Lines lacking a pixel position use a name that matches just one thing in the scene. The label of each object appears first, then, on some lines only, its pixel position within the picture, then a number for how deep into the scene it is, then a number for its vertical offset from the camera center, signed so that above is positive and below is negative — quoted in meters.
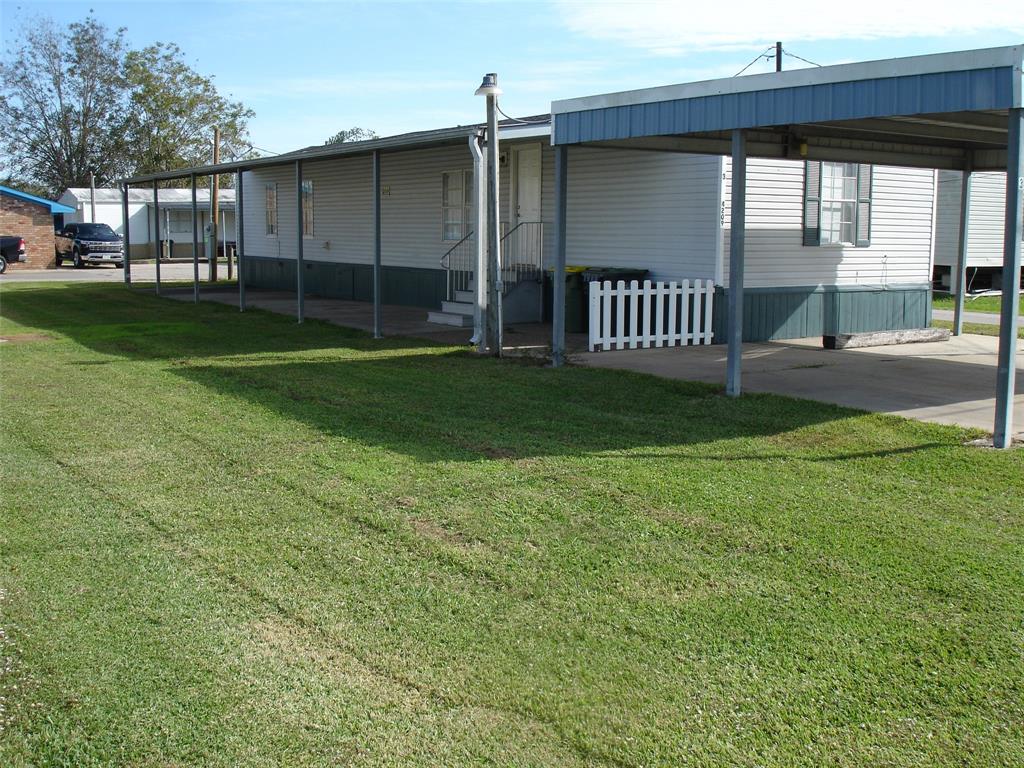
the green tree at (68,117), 61.28 +8.24
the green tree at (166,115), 61.91 +8.48
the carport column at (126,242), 26.48 +0.38
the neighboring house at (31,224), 37.69 +1.17
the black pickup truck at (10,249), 36.41 +0.26
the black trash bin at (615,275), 15.33 -0.21
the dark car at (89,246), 40.09 +0.43
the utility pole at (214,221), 29.38 +1.07
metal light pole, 12.90 +0.02
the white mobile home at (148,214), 46.16 +1.96
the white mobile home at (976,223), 25.05 +0.99
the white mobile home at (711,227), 14.73 +0.52
